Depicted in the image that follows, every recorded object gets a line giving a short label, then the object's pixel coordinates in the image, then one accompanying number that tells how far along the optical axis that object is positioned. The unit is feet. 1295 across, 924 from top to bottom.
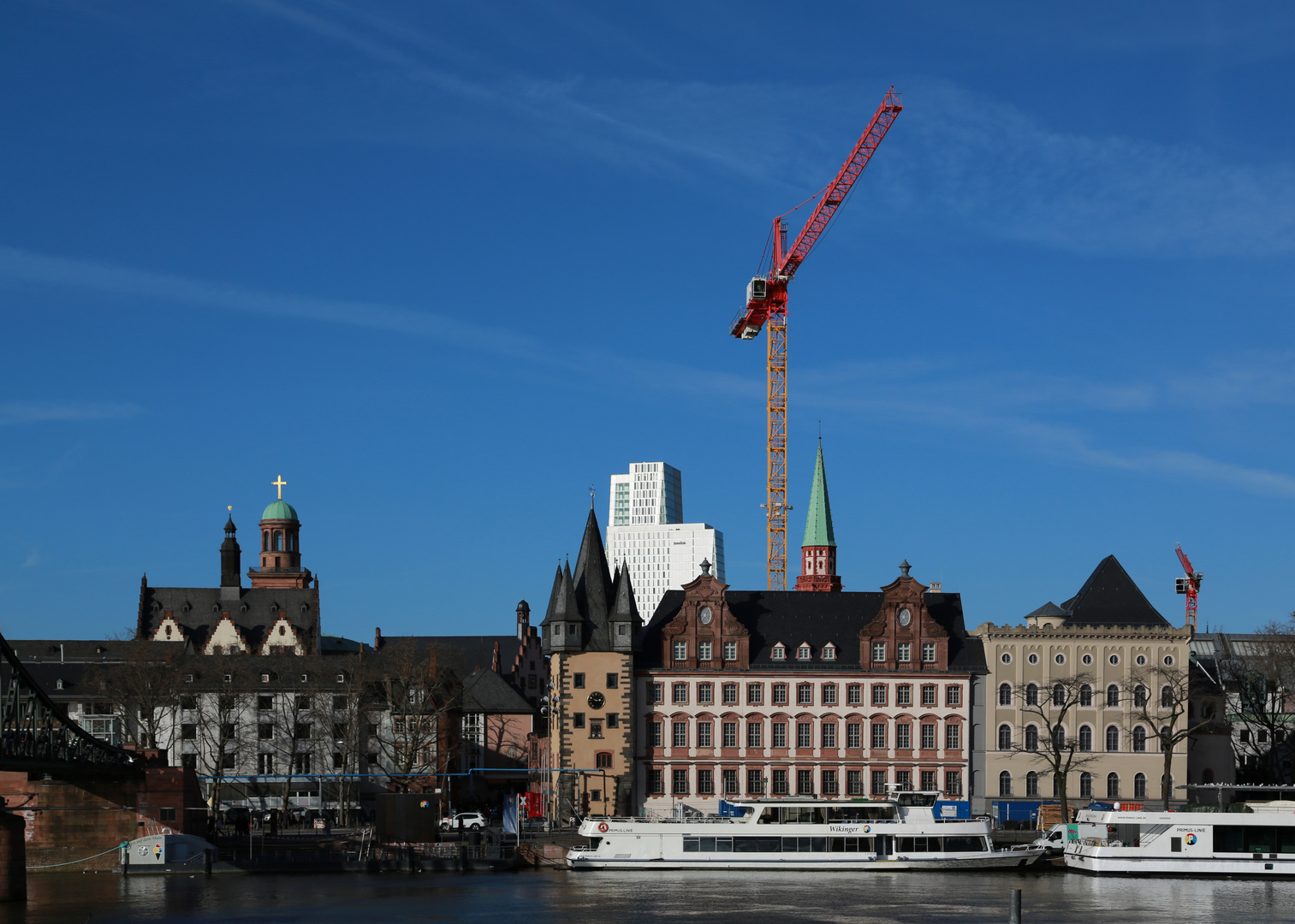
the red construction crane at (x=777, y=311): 567.18
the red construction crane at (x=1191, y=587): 613.11
